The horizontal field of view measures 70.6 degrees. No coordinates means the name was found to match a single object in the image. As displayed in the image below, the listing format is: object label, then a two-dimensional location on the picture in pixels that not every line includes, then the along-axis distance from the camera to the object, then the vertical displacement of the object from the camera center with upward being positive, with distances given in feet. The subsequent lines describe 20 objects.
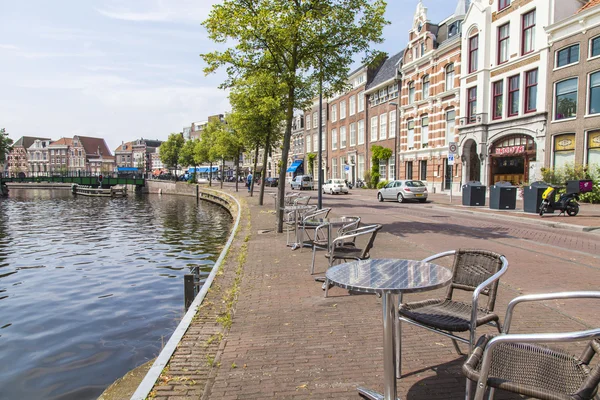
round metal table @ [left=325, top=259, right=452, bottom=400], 9.06 -2.43
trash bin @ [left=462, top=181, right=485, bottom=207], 64.80 -3.06
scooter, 48.67 -3.26
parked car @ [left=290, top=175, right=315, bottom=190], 132.36 -2.44
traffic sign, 70.03 +4.38
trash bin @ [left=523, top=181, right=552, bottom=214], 51.75 -2.64
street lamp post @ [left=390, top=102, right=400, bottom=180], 123.95 +8.61
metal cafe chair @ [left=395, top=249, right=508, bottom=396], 9.99 -3.42
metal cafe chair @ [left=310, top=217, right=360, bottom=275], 20.48 -2.79
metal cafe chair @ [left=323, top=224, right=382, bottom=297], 17.65 -3.69
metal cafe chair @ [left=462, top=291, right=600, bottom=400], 6.59 -3.48
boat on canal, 163.73 -7.09
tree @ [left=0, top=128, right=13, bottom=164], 211.82 +15.36
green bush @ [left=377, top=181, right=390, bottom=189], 122.79 -2.67
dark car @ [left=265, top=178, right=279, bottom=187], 163.75 -3.03
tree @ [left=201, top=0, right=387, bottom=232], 34.45 +11.65
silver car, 79.92 -3.13
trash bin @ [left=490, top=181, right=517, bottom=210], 58.44 -3.09
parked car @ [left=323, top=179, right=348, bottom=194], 110.73 -3.33
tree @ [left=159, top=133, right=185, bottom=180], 233.96 +14.36
